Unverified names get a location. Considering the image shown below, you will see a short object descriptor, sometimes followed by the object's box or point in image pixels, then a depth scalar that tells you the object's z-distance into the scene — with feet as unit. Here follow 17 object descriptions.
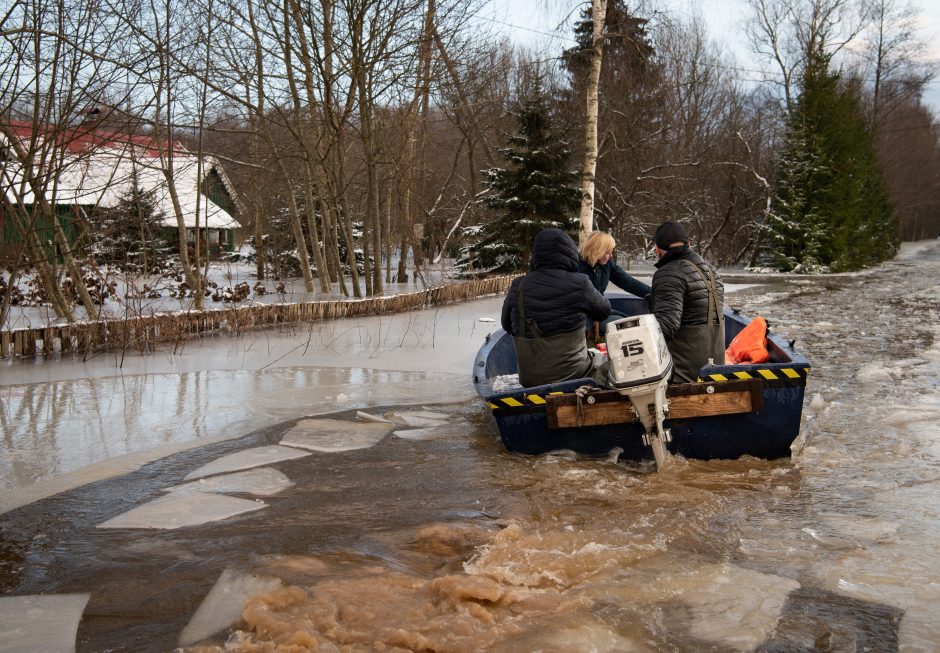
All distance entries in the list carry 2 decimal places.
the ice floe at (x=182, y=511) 14.90
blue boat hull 17.30
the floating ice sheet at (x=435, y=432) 21.44
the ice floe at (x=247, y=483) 16.89
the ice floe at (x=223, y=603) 10.70
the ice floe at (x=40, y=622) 10.37
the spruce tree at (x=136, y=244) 70.03
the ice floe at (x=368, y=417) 22.84
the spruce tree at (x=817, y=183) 98.68
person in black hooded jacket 18.97
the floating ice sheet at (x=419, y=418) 22.81
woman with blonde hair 23.21
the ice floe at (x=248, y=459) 18.25
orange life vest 20.85
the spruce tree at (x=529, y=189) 72.23
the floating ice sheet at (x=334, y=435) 20.45
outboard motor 16.03
